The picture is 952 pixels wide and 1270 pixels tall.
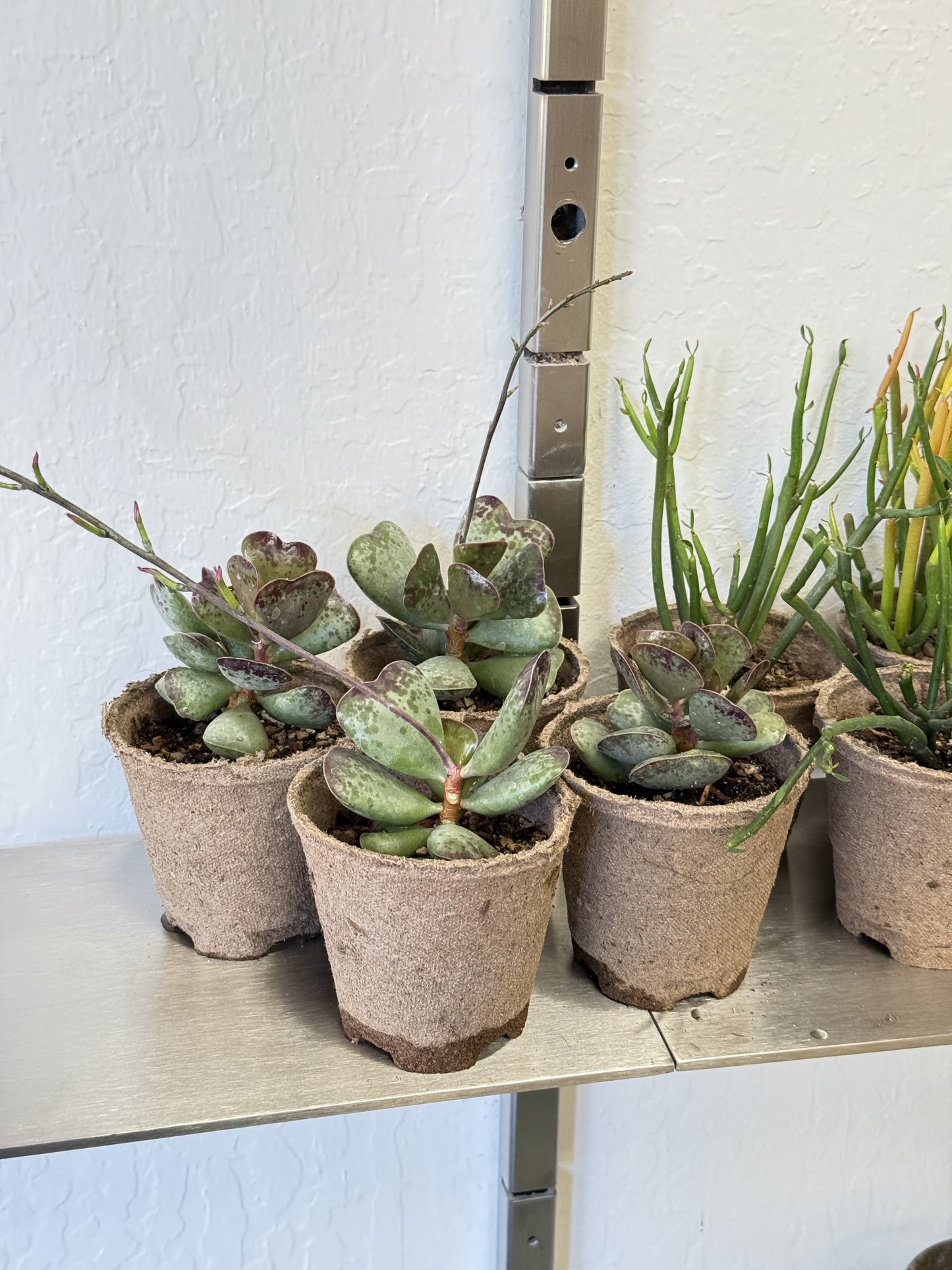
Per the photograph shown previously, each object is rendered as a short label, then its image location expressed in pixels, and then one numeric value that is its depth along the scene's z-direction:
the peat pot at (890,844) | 0.49
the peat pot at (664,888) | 0.46
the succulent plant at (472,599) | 0.48
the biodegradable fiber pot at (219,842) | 0.48
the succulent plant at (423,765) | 0.43
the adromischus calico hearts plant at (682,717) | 0.46
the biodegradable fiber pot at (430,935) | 0.42
